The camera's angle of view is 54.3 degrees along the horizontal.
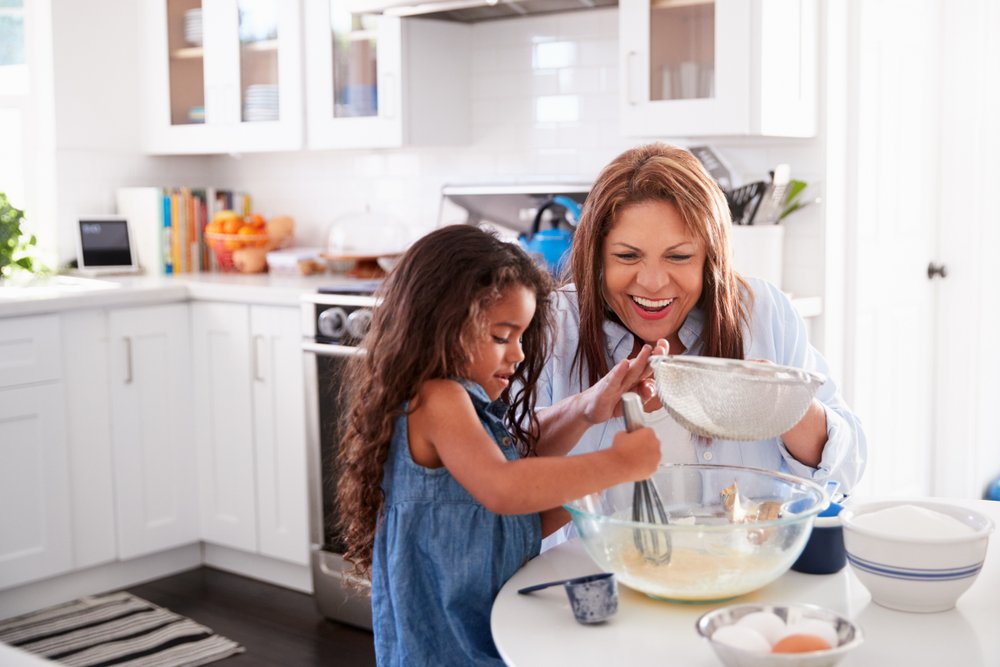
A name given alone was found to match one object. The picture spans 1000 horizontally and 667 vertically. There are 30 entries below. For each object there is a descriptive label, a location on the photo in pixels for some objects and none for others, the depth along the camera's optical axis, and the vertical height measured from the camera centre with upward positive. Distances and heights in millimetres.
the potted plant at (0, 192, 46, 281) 3385 -22
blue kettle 2760 -28
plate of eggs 812 -351
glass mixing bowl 1020 -340
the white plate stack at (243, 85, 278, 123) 3471 +474
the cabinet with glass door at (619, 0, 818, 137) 2457 +422
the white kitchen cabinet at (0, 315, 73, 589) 2836 -641
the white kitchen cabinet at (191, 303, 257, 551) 3148 -613
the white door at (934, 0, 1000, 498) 3258 -58
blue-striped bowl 991 -346
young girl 1186 -264
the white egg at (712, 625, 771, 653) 835 -352
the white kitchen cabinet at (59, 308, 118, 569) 2998 -600
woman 1456 -136
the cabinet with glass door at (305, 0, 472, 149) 3098 +505
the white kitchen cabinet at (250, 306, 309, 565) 3016 -609
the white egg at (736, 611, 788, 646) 855 -350
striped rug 2660 -1143
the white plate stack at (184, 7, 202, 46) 3688 +796
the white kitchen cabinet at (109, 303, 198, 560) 3123 -623
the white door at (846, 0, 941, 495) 2814 -31
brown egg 827 -352
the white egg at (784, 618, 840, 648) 851 -351
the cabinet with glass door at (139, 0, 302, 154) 3398 +591
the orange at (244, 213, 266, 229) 3714 +59
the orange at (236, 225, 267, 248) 3688 +15
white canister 2600 -52
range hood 2826 +696
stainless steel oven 2803 -549
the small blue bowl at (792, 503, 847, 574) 1132 -374
